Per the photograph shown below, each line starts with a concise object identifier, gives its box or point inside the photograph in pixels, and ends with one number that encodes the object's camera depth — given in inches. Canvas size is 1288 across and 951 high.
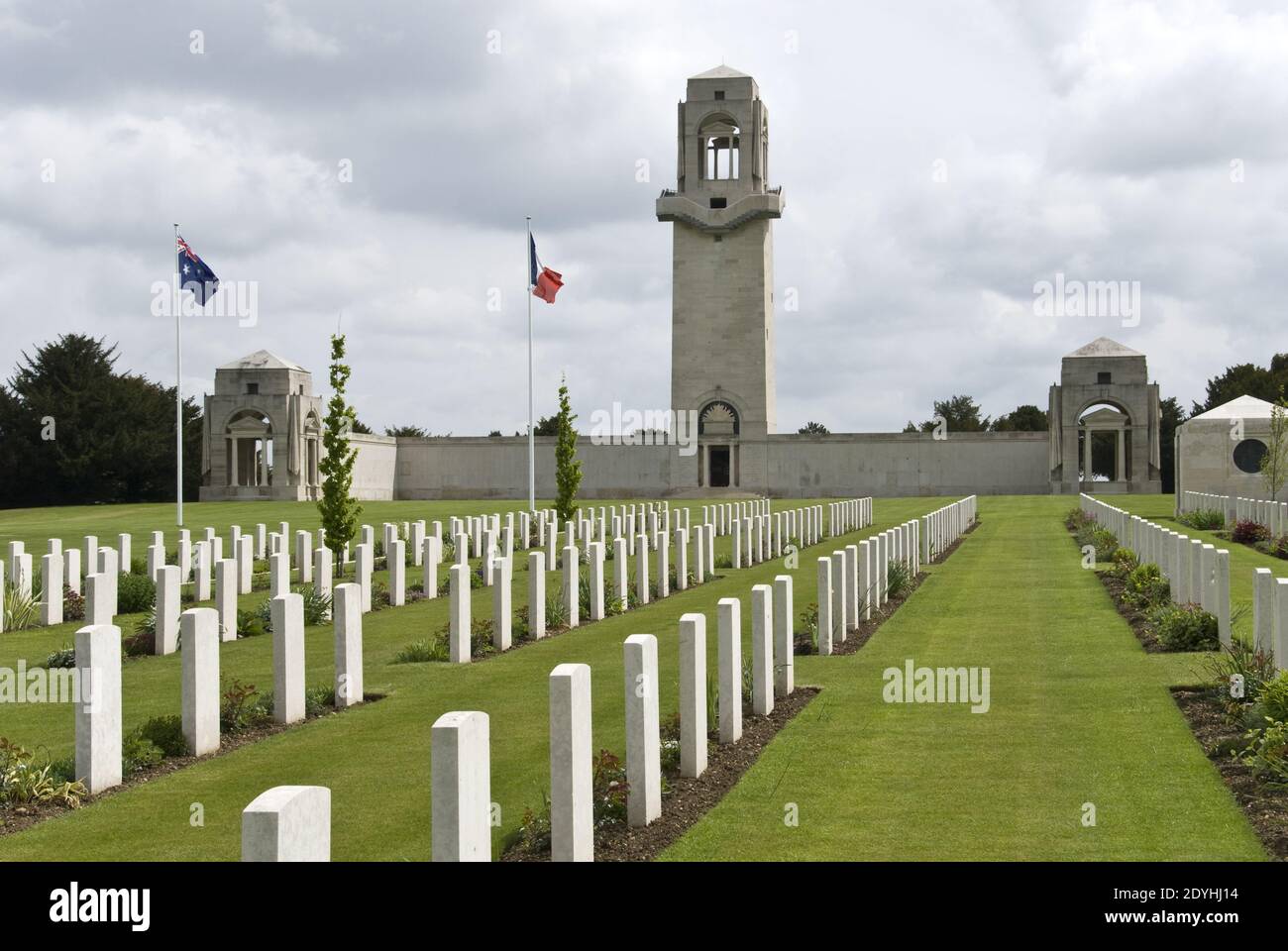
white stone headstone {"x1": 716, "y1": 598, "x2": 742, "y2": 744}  366.0
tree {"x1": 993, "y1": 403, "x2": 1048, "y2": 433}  3764.8
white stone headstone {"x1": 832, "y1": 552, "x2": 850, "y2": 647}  572.4
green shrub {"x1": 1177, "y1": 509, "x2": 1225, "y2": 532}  1290.6
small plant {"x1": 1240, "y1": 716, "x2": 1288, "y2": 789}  319.3
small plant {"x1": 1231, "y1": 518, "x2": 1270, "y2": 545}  1111.0
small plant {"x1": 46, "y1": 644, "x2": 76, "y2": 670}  518.9
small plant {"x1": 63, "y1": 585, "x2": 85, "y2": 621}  722.8
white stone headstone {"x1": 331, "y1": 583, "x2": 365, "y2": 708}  443.8
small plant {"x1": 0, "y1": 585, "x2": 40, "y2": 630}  675.4
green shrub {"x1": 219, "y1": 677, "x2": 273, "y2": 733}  406.6
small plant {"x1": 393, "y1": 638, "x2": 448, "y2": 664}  536.7
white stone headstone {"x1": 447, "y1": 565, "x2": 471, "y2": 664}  528.7
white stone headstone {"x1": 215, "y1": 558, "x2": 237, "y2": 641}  591.2
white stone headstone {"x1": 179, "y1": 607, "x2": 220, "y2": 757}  377.7
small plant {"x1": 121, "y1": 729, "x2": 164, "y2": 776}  362.6
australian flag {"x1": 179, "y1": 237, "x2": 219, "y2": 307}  1348.4
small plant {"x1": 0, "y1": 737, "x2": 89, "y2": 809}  328.8
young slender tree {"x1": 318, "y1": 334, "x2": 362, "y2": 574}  869.8
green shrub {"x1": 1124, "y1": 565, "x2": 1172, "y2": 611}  642.8
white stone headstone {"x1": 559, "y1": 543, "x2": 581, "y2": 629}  649.0
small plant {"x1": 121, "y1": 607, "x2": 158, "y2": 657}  558.6
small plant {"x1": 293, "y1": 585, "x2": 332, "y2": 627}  652.7
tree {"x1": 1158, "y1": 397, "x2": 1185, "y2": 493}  2920.3
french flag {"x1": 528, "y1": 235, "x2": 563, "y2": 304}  1482.5
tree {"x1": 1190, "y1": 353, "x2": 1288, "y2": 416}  2828.0
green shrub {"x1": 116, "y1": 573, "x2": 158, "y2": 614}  717.9
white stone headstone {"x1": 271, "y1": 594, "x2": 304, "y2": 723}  414.0
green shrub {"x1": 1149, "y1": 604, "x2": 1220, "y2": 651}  524.4
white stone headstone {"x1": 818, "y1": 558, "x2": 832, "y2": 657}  529.3
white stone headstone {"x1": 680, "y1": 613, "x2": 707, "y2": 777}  333.4
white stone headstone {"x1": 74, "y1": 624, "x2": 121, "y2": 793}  341.1
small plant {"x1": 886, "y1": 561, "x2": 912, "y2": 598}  741.9
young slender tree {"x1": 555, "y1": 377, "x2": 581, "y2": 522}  1206.9
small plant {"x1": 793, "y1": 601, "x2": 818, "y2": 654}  558.6
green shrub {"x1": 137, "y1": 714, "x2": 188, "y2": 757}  378.9
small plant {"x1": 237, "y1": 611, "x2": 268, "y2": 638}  621.0
